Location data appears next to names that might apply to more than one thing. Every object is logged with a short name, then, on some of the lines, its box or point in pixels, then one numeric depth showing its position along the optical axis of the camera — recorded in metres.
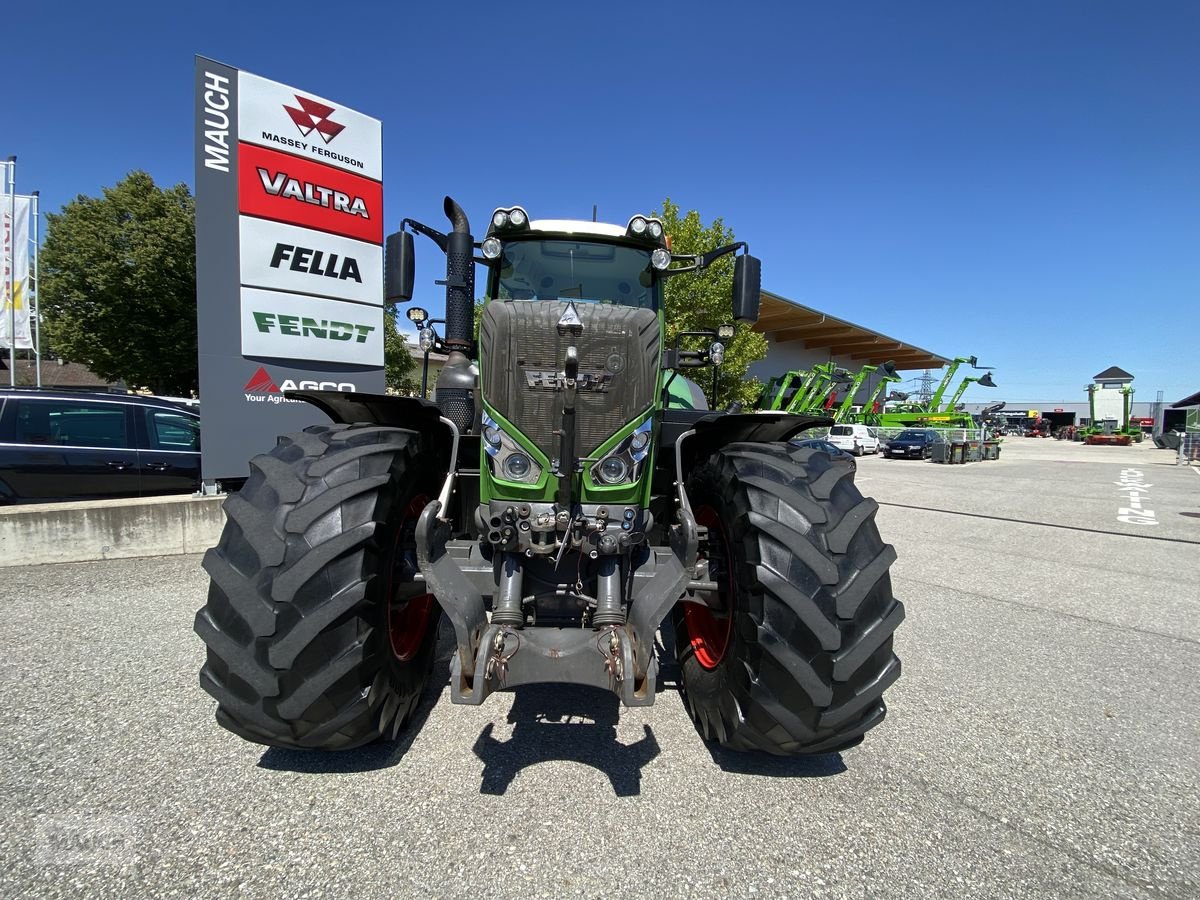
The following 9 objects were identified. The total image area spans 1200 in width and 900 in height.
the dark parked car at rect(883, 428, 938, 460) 28.06
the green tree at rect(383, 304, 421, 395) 28.77
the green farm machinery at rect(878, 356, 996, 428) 33.72
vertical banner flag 11.09
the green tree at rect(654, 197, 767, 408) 16.77
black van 5.91
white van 31.05
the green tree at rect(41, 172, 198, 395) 20.58
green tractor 2.17
